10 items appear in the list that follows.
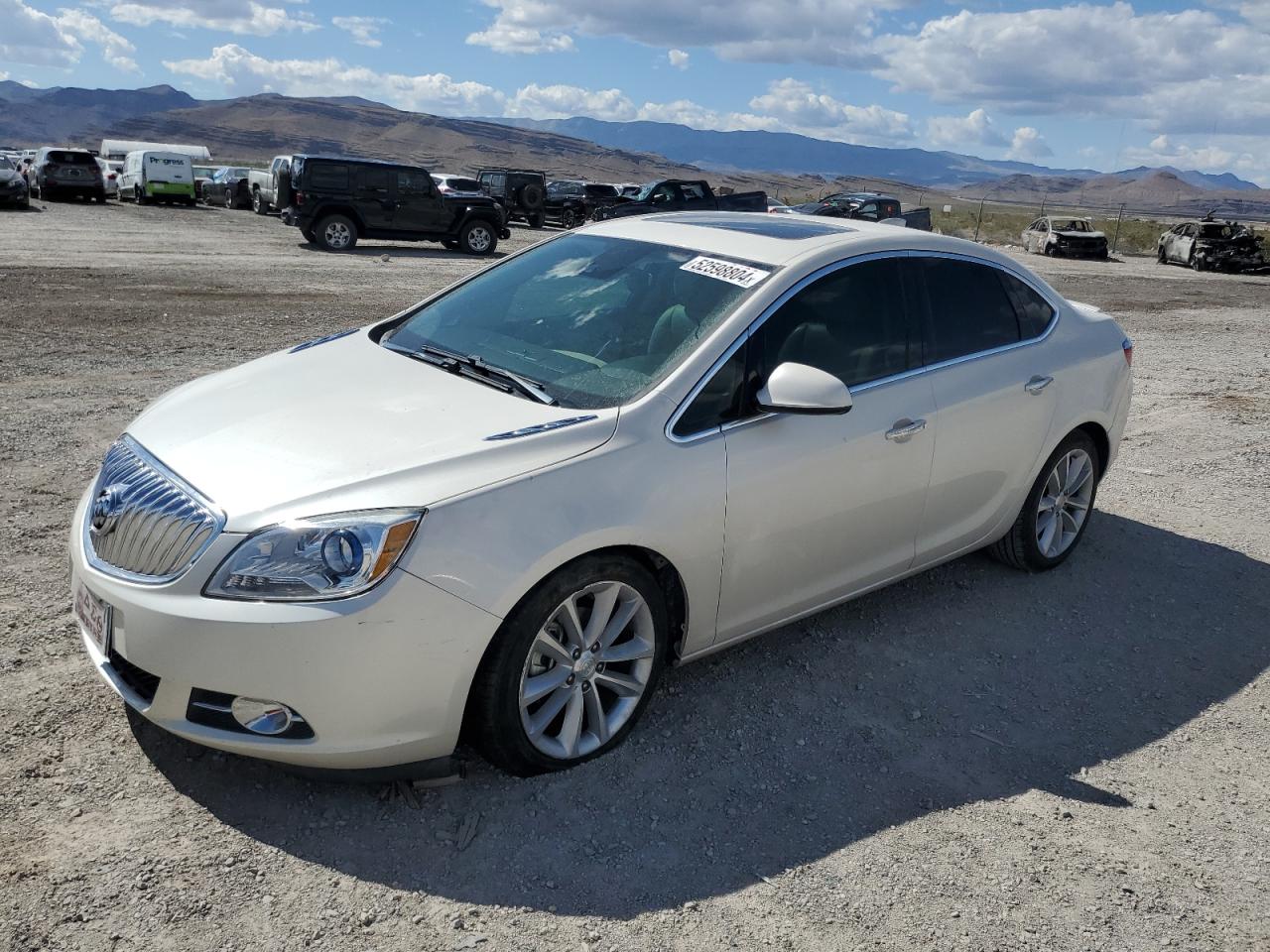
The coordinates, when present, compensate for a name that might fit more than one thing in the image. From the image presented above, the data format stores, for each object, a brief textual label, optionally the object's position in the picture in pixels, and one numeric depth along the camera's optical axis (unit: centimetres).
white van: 3319
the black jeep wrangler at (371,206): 2077
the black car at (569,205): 3450
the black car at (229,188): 3447
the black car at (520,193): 3186
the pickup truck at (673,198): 2584
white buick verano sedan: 288
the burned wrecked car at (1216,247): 3028
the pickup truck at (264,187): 2626
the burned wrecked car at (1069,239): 3216
